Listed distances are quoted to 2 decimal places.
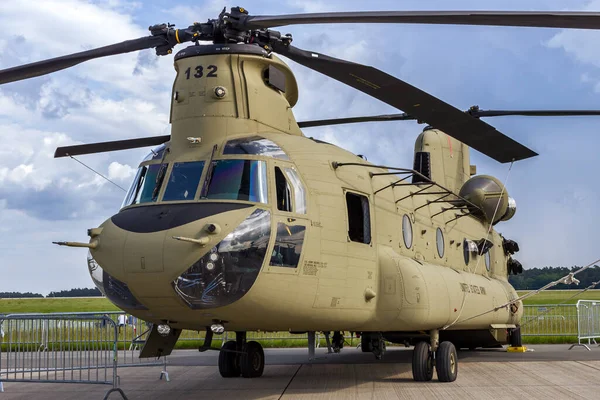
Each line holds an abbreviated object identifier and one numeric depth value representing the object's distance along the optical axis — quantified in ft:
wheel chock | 59.00
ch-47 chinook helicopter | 28.07
